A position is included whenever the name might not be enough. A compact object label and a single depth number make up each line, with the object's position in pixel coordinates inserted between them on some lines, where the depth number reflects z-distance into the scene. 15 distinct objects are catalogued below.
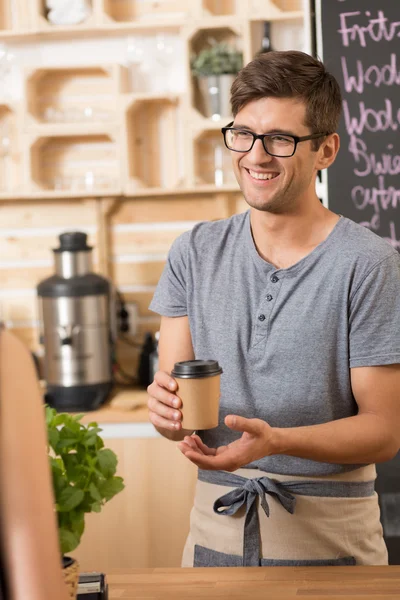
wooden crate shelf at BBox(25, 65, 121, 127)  3.12
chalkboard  2.55
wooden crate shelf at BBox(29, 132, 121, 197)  3.19
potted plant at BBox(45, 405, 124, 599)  0.99
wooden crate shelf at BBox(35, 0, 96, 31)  3.06
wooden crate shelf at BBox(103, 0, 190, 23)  3.13
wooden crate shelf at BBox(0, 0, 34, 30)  3.08
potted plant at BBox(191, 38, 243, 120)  2.96
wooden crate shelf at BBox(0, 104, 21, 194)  3.18
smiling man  1.44
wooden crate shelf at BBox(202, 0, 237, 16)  3.13
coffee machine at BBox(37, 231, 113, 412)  2.87
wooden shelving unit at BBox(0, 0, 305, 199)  3.03
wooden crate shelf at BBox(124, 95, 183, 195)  3.20
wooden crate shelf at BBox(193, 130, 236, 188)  3.16
